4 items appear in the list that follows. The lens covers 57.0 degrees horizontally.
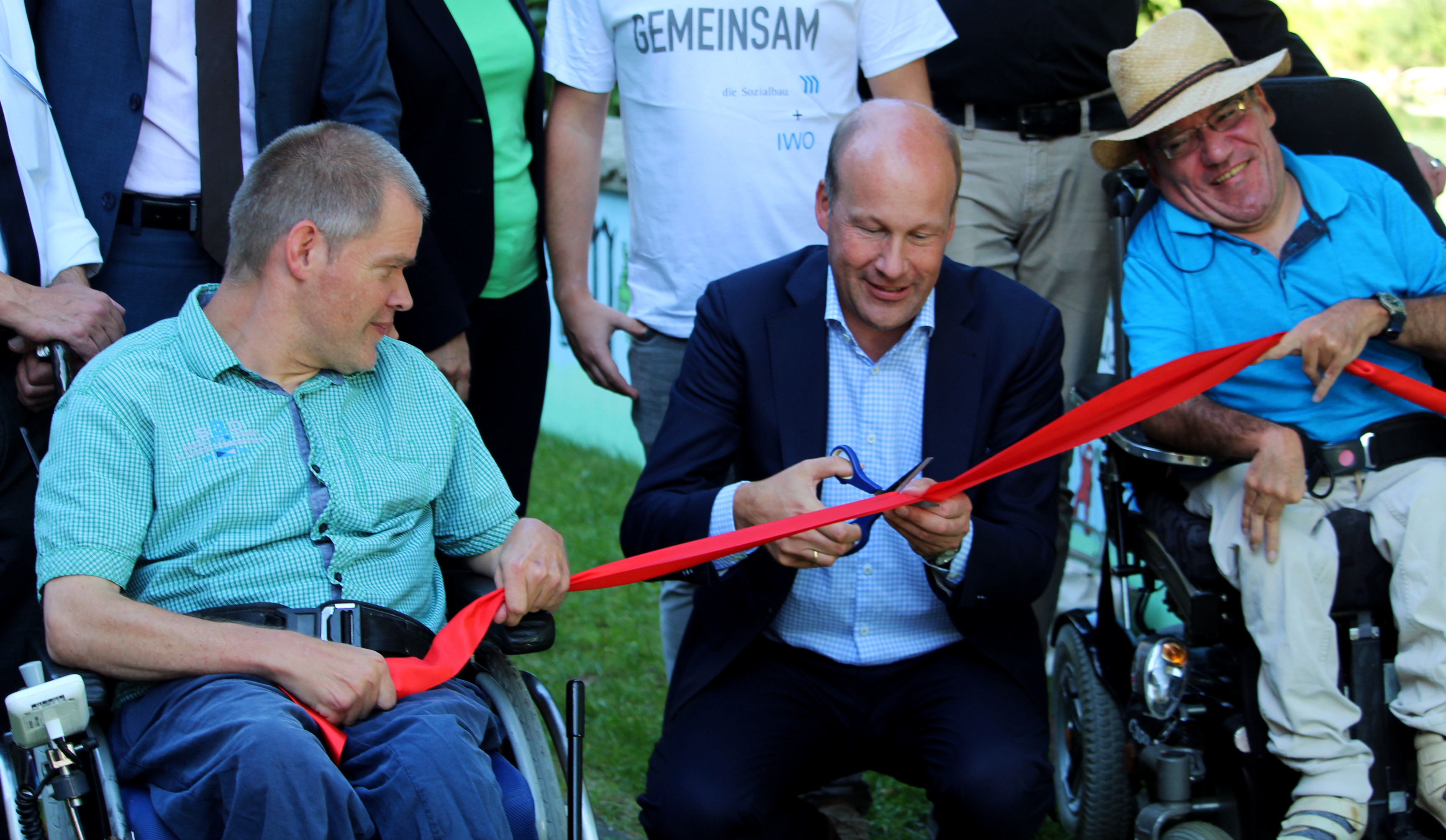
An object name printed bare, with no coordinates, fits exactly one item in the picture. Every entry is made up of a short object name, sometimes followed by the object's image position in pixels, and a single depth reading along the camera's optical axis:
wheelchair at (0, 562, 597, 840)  2.00
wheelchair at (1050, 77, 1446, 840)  2.87
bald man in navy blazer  2.73
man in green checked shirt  2.10
